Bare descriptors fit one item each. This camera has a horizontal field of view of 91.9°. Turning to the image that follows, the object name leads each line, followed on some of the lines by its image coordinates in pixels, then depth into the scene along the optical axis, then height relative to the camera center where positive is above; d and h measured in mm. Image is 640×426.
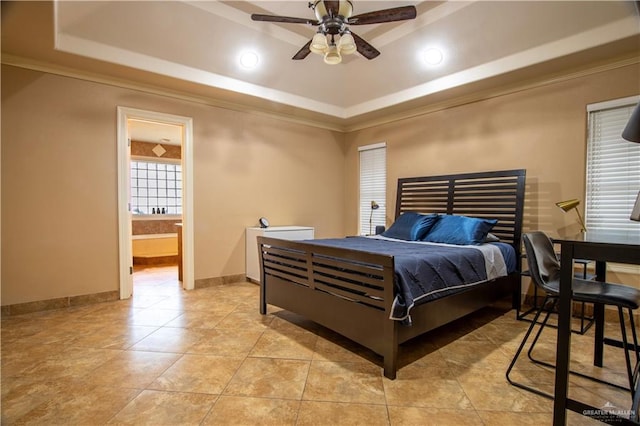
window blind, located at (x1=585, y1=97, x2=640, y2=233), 2980 +369
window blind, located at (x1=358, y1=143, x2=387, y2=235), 5234 +360
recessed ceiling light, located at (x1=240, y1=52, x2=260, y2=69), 3768 +1796
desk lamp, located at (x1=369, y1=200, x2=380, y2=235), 4984 -7
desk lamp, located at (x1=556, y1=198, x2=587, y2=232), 2988 +16
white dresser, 4371 -445
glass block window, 7203 +410
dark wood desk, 1392 -489
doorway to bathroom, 3688 +28
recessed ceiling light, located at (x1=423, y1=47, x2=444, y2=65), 3629 +1788
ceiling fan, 2389 +1496
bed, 2041 -633
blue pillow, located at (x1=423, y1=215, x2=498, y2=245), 3301 -270
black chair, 1625 -474
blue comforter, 2033 -488
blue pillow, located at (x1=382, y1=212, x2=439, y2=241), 3781 -260
